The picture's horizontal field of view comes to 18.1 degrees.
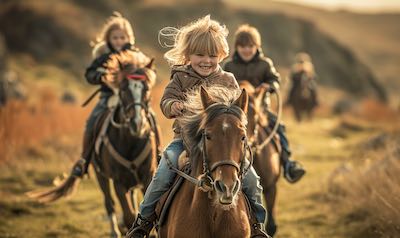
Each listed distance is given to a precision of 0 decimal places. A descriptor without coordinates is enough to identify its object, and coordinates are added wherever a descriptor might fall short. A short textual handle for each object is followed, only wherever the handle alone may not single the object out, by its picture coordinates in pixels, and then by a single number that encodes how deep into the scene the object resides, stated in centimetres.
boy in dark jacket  1722
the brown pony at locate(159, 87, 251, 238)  793
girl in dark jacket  1767
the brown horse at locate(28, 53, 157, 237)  1505
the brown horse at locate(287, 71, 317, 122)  5475
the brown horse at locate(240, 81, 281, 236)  1511
